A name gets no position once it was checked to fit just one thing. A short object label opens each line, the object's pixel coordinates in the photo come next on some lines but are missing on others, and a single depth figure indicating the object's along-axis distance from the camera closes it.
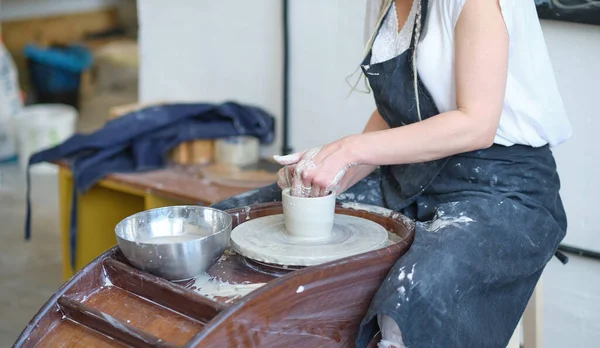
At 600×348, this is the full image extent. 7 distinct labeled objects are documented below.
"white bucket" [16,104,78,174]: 5.52
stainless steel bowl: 2.20
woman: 2.25
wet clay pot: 2.32
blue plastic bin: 6.78
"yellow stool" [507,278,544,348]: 2.73
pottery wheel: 2.25
